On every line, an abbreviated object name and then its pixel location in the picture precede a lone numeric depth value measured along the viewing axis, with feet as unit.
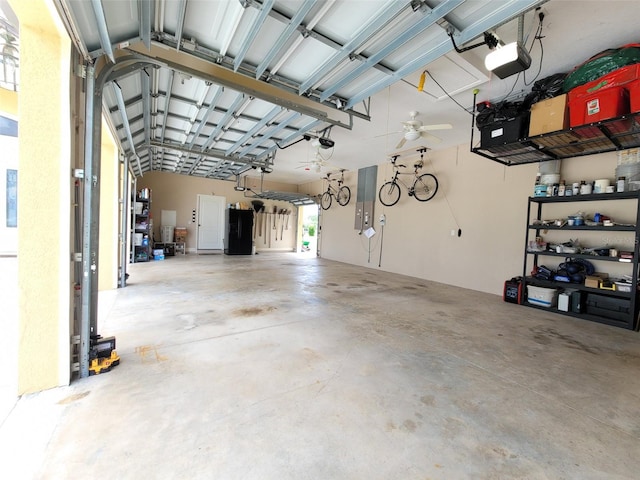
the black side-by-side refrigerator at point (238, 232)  32.12
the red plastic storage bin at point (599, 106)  9.36
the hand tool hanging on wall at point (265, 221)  36.81
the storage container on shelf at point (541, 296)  13.67
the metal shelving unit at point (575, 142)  10.26
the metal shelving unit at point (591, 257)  11.25
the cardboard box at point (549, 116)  10.57
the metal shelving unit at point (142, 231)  23.44
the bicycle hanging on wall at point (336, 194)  29.88
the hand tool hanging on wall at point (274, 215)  37.62
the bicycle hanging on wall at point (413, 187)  21.18
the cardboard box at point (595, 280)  12.35
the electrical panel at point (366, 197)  26.61
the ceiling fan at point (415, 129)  12.96
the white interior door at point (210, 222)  32.71
